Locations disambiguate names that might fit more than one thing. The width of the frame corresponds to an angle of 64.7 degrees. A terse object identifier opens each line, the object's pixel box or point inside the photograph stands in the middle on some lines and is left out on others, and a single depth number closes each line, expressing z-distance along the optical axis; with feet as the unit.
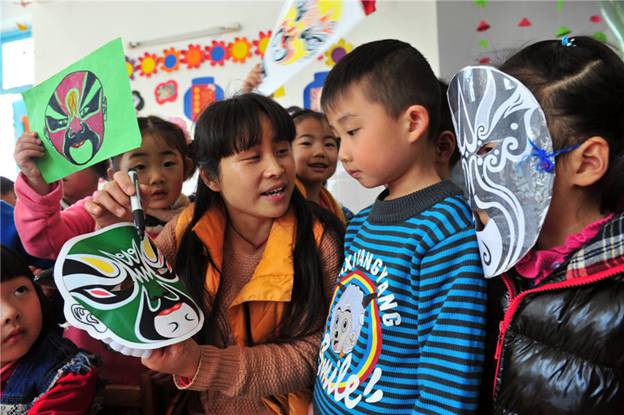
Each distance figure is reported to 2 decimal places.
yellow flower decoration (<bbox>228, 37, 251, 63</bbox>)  11.37
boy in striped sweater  2.33
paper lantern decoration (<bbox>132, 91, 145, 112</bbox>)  12.15
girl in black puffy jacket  2.00
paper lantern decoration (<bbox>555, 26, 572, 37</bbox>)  9.29
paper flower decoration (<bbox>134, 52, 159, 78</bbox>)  12.02
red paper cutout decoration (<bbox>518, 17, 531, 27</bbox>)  9.83
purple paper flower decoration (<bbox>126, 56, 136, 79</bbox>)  12.07
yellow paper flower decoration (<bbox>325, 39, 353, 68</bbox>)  10.44
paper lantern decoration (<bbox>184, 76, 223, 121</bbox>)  11.73
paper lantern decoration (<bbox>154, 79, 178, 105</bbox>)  11.97
